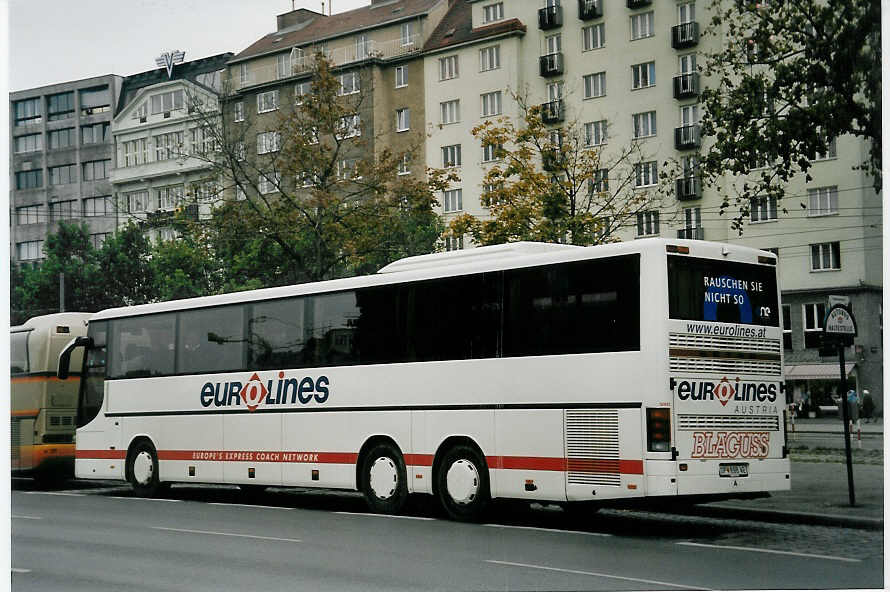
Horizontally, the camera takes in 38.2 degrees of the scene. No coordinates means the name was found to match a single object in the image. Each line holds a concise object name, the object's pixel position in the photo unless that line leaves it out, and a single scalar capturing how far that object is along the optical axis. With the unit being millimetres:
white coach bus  12484
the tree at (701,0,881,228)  13867
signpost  13617
